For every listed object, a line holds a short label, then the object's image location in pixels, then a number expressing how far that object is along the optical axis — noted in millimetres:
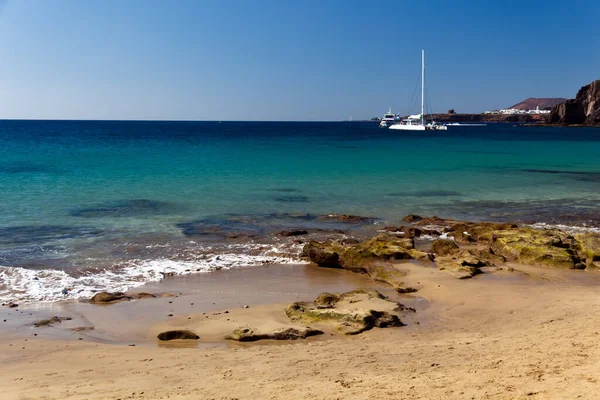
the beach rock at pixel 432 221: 21453
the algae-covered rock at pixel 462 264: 13949
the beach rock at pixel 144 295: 12289
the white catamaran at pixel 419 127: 122500
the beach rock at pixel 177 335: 9547
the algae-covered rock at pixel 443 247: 16094
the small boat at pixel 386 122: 181500
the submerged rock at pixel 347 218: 22200
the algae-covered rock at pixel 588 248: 15094
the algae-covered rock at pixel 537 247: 14961
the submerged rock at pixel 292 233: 19248
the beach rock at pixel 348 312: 9984
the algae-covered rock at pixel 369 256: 14281
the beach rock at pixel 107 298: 11914
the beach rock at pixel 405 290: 12719
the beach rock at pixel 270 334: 9456
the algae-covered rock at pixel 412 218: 22125
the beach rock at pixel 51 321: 10367
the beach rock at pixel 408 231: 19078
